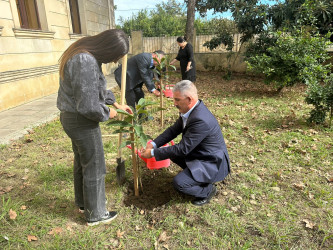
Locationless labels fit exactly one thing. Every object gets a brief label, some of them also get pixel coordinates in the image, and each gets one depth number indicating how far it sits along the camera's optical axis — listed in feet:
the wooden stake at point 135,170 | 7.98
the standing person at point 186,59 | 23.05
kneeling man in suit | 8.04
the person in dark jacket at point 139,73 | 14.64
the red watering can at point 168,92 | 16.90
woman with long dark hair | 5.52
